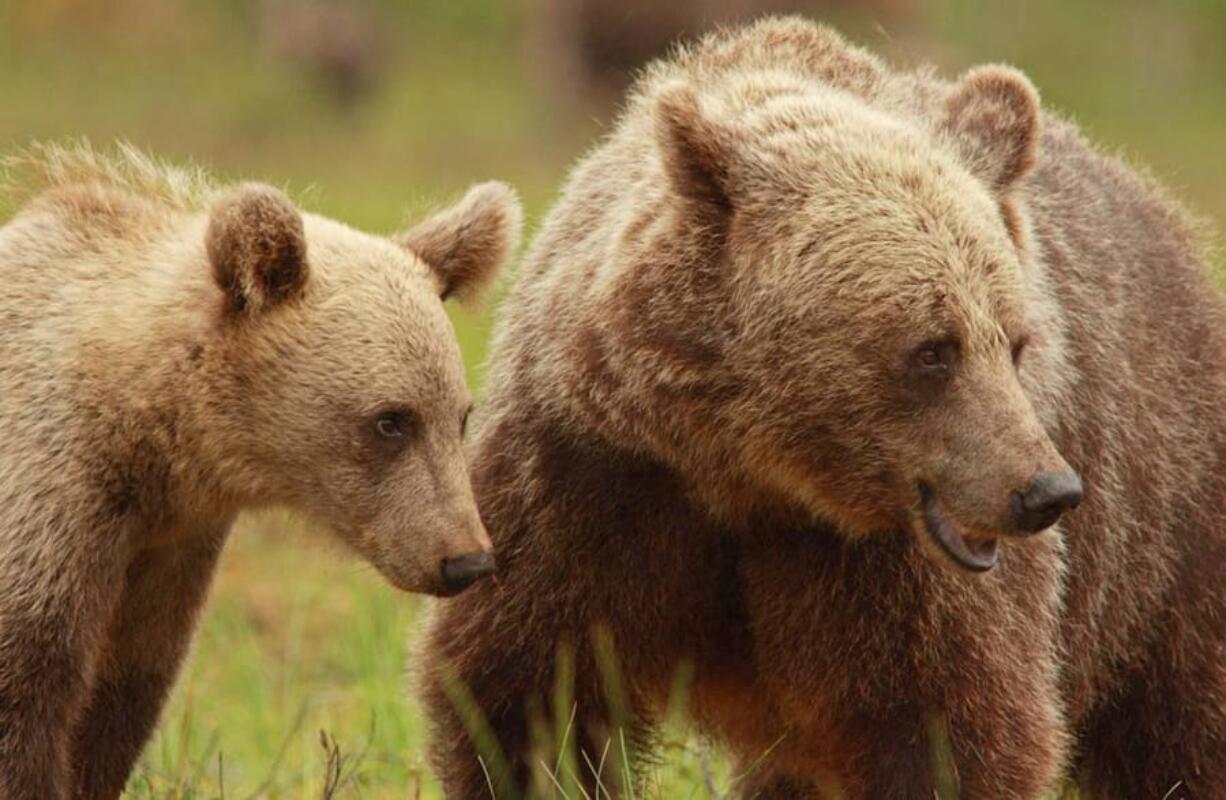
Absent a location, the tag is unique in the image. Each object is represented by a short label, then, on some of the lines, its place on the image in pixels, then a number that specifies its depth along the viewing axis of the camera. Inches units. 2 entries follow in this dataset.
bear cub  407.5
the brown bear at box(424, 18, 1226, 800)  392.5
